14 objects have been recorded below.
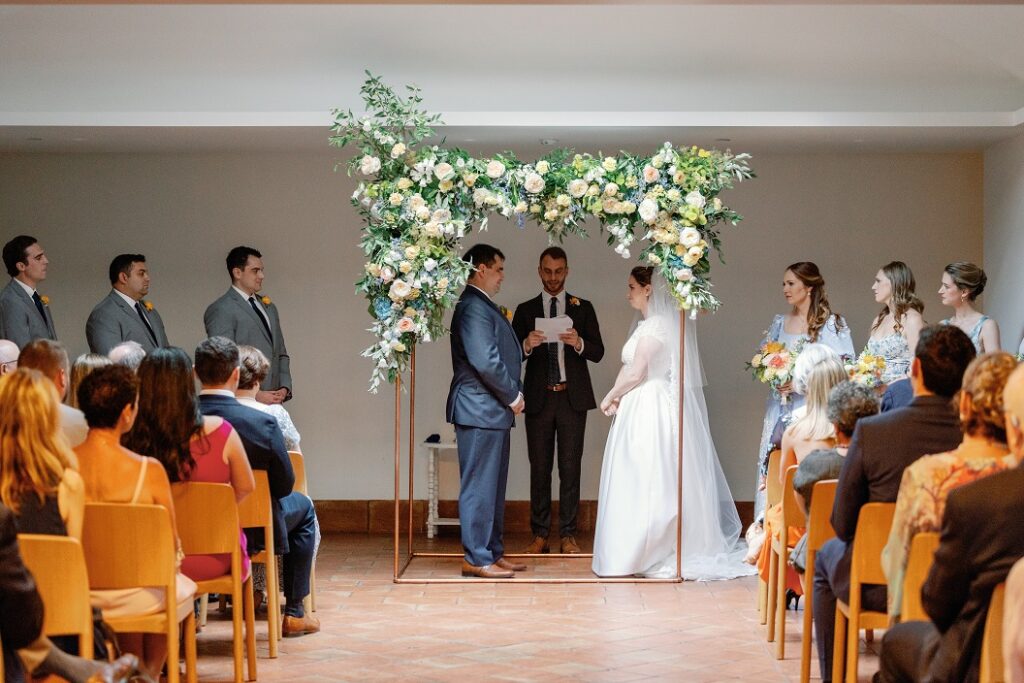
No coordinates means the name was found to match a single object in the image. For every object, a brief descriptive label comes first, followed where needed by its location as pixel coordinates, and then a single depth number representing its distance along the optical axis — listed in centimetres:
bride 791
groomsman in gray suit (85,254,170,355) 839
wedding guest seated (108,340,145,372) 628
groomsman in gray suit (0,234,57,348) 805
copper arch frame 766
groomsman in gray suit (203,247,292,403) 876
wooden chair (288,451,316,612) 634
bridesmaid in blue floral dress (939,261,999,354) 754
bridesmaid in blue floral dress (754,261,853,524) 845
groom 771
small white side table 929
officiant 872
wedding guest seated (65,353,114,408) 587
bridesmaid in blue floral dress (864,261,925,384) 803
